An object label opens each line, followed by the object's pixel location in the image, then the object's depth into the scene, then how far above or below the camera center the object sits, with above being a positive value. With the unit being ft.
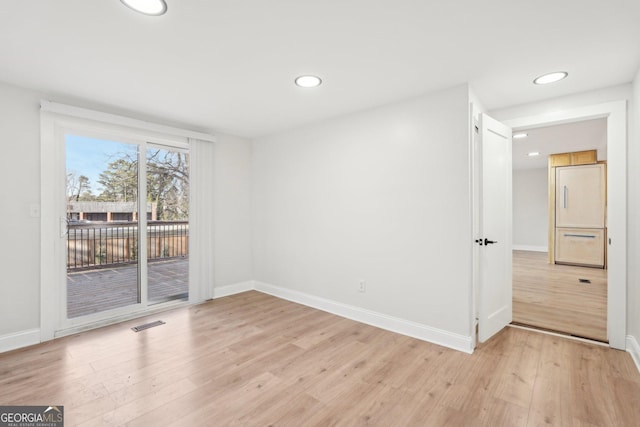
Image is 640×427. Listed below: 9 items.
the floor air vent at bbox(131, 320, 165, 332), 10.34 -4.09
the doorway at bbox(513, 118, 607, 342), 11.19 -3.85
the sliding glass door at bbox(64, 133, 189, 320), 10.46 -0.19
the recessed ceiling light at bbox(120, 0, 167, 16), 5.28 +3.77
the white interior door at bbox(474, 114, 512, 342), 9.14 -0.51
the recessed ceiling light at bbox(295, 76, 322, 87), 8.45 +3.85
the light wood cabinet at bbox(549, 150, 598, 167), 20.80 +3.95
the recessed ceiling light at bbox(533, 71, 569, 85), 8.00 +3.77
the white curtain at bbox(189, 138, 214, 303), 13.08 -0.39
